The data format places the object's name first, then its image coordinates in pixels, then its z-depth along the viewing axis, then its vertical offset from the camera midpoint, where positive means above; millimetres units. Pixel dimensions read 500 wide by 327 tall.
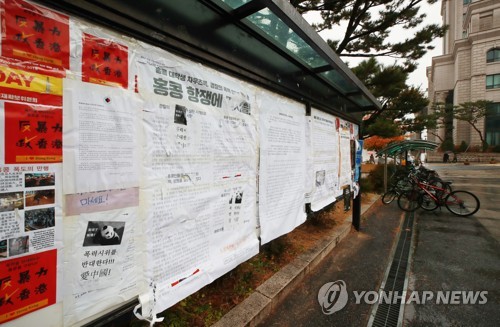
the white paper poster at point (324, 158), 3607 +27
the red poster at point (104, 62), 1274 +569
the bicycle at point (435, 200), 6805 -1275
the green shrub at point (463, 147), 35719 +1924
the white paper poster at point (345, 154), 4570 +110
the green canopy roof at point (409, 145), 9928 +639
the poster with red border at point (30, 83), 1026 +364
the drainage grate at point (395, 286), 2701 -1846
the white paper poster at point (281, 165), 2580 -74
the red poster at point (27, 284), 1061 -601
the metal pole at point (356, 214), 5477 -1324
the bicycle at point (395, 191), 8137 -1117
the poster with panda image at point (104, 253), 1267 -545
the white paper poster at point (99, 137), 1215 +129
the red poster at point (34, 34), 1042 +607
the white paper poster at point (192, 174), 1565 -113
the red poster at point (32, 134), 1043 +125
